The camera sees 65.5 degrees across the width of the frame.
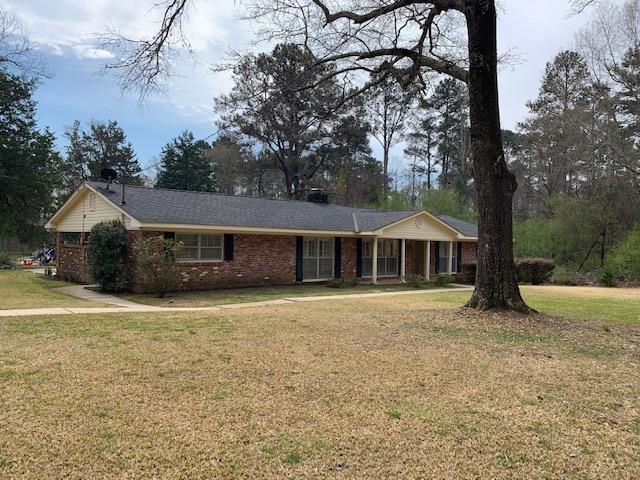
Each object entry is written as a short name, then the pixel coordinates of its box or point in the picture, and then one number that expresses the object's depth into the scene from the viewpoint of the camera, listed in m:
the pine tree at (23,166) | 27.77
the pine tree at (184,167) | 43.66
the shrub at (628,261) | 24.14
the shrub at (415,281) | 19.86
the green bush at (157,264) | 14.06
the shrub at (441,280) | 20.56
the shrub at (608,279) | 22.58
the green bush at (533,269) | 22.36
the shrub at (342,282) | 18.73
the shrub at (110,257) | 14.95
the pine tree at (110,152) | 47.00
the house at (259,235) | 15.87
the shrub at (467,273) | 22.50
